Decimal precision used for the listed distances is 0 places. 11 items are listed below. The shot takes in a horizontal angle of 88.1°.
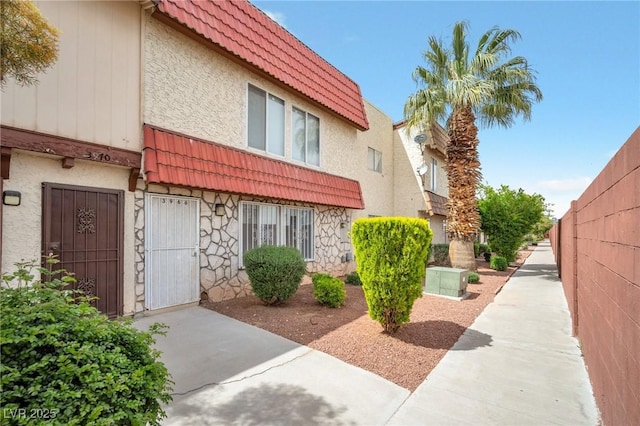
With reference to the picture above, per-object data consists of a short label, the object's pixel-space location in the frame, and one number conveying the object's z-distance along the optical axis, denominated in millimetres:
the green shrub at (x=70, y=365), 1706
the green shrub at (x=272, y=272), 7145
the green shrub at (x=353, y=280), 11080
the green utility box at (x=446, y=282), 9422
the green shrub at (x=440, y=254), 17583
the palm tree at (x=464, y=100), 13234
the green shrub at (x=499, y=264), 16047
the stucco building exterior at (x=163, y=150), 5180
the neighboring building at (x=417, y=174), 16062
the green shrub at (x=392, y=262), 5367
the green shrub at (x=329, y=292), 7492
